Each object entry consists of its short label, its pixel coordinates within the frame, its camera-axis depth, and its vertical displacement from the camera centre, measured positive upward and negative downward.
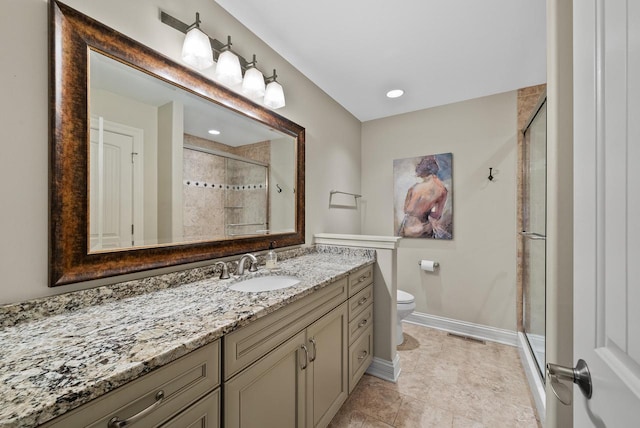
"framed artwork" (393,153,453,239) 2.70 +0.19
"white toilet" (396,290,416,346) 2.27 -0.82
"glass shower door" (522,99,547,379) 1.78 -0.15
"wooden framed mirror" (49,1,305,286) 0.91 +0.24
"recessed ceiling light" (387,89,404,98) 2.44 +1.17
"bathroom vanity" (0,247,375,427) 0.54 -0.36
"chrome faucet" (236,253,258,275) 1.46 -0.29
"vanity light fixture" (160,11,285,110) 1.27 +0.84
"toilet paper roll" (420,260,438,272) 2.71 -0.54
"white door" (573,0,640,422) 0.33 +0.01
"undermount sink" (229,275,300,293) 1.45 -0.40
